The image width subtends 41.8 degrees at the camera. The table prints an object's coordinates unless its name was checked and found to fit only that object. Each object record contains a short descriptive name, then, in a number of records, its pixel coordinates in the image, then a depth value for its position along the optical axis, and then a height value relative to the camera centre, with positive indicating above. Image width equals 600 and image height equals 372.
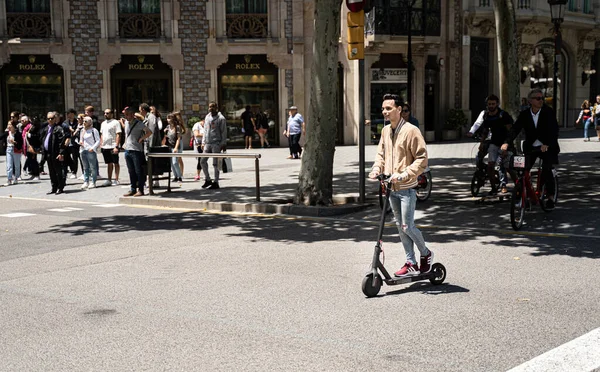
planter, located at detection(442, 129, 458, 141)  33.91 -0.79
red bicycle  10.32 -1.05
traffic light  12.76 +1.36
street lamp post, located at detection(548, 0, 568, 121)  20.53 +2.61
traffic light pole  13.01 -0.44
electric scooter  6.75 -1.40
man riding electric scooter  6.91 -0.45
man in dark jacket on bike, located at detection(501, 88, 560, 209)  10.95 -0.23
